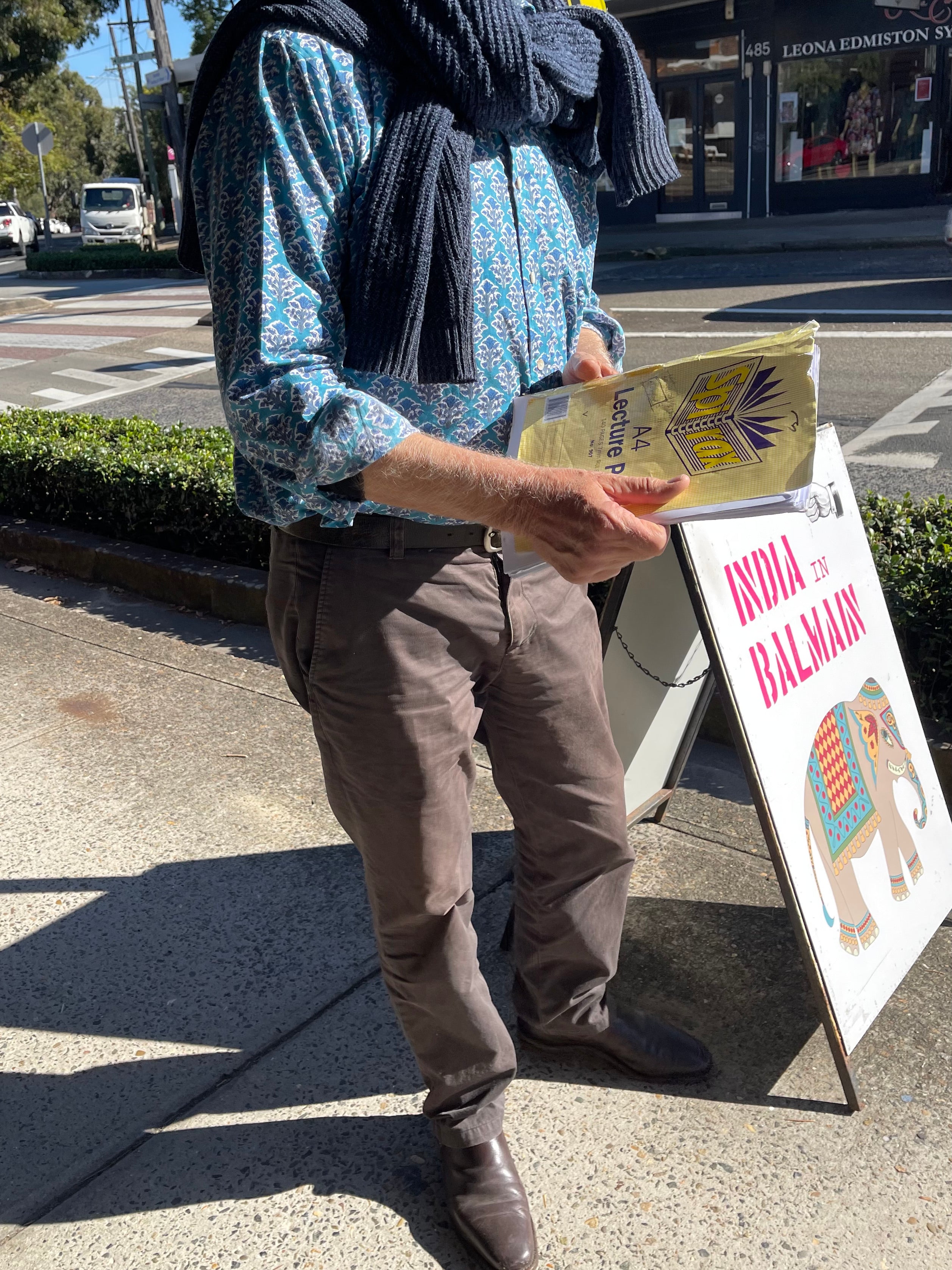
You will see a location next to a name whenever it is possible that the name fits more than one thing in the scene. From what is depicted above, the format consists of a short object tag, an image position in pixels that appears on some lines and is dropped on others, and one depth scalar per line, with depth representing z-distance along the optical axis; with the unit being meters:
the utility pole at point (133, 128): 53.28
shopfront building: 21.56
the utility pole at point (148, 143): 37.00
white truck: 35.59
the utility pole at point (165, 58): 21.30
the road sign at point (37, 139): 26.58
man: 1.65
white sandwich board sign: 2.20
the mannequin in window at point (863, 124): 22.22
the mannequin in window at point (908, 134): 21.73
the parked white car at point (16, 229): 39.84
